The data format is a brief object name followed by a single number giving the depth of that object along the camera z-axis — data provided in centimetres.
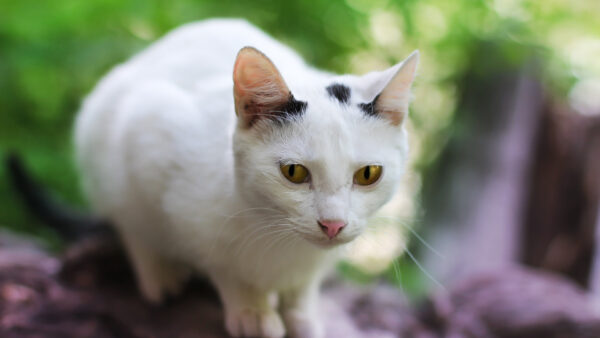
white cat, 58
